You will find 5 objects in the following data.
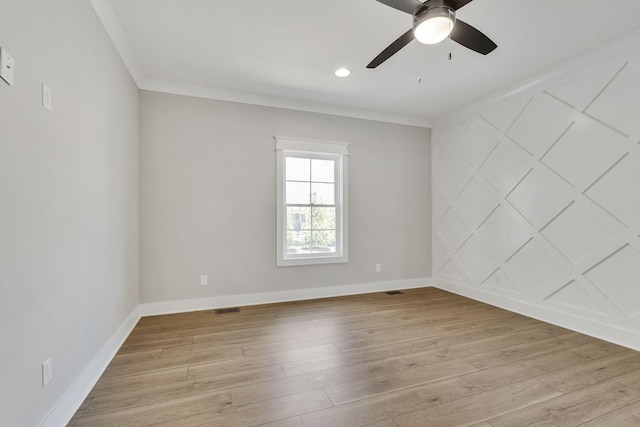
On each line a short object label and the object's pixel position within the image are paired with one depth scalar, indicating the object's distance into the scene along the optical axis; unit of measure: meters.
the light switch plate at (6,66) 1.12
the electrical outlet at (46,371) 1.39
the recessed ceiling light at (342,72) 3.10
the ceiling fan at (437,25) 1.63
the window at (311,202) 3.88
